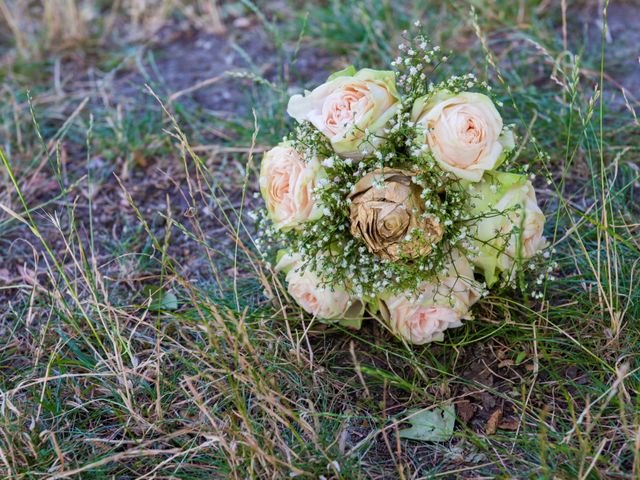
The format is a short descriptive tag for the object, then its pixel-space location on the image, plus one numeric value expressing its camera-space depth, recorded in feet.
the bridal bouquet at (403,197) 2.63
